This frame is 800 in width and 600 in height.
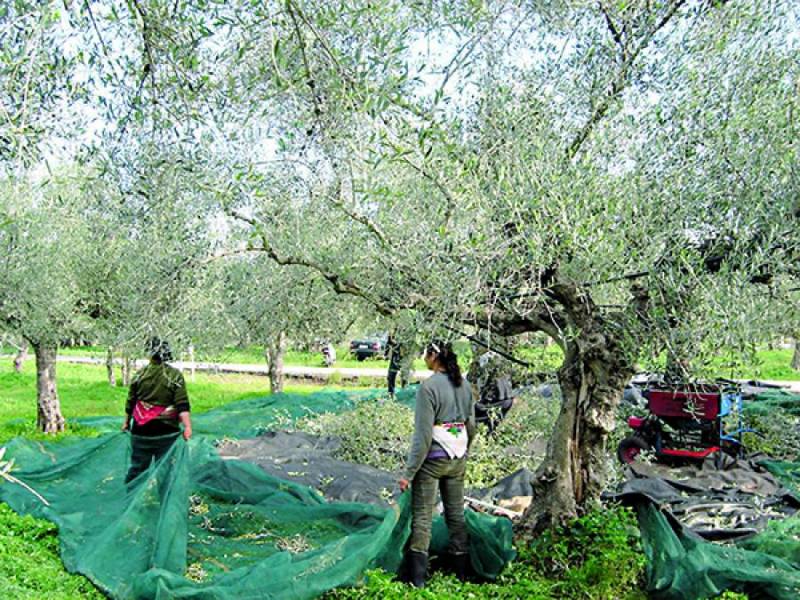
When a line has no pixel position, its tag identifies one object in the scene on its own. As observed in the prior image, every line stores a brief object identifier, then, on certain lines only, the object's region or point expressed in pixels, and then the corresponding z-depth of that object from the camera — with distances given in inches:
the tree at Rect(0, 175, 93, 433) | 436.5
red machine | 396.8
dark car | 1205.0
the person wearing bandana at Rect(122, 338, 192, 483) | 303.3
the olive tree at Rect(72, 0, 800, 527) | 186.7
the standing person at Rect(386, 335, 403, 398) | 470.6
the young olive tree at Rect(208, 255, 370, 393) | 368.0
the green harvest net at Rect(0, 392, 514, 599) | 209.8
